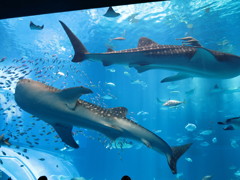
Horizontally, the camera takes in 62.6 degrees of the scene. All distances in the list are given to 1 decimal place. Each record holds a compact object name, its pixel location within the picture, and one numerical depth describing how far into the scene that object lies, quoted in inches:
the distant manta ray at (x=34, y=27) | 270.2
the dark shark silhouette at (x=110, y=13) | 203.2
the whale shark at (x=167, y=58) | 163.0
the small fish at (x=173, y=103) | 396.8
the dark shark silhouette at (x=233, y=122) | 166.8
